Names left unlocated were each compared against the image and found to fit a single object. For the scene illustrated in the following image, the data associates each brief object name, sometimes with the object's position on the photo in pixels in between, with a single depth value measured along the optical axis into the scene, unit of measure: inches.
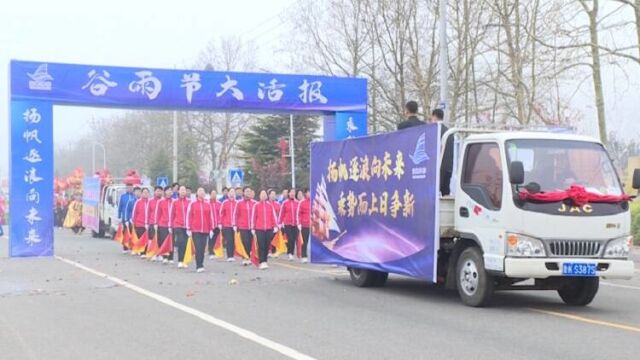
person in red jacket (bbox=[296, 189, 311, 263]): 778.2
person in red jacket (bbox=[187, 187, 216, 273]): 673.0
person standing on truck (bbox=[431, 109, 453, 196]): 437.7
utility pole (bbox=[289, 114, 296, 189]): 1493.1
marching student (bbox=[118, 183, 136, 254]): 873.5
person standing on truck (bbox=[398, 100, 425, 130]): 488.4
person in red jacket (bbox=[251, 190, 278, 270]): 686.5
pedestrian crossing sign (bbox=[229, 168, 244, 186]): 1230.7
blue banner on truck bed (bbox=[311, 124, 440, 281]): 436.5
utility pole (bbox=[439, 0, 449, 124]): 823.7
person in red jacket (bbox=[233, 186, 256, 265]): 709.9
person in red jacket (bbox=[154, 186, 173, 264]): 733.3
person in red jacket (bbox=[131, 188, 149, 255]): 791.1
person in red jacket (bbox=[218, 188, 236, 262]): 746.8
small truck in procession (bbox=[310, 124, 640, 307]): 388.2
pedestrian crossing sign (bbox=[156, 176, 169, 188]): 1439.6
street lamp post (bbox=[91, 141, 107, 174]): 3213.6
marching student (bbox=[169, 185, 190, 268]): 686.5
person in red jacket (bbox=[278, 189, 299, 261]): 775.7
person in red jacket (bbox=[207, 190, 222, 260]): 724.3
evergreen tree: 1782.7
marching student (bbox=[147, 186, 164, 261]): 765.3
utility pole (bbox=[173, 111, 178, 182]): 1663.5
